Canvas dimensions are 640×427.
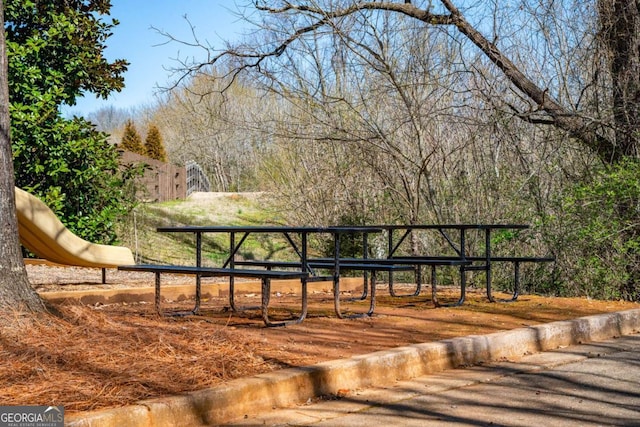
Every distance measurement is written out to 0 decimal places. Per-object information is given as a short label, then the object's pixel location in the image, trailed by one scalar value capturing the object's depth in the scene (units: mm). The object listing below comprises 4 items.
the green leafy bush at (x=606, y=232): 10523
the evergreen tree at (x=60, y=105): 13258
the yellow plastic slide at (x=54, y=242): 8852
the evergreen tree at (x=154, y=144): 39156
